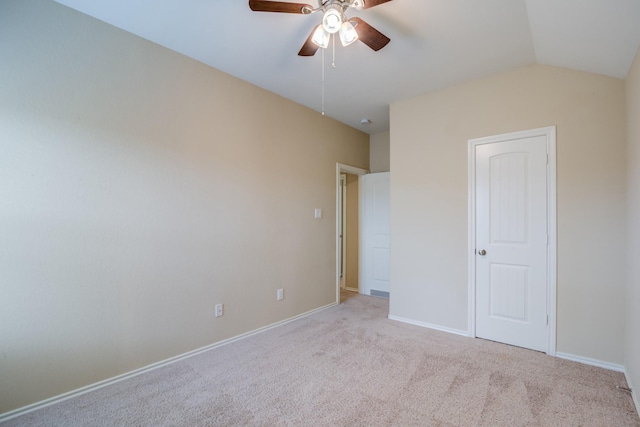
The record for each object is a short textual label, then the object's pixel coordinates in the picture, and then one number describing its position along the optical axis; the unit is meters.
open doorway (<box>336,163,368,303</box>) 4.90
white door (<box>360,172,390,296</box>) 4.50
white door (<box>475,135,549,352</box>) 2.59
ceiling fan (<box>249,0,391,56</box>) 1.62
